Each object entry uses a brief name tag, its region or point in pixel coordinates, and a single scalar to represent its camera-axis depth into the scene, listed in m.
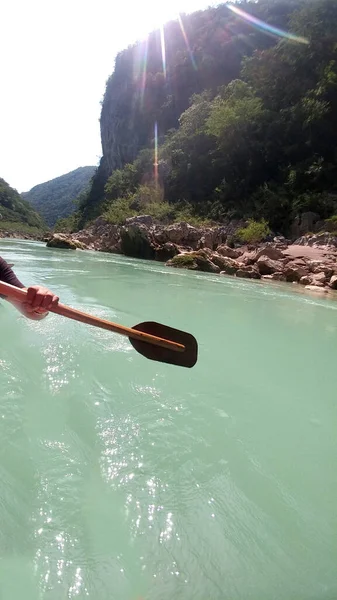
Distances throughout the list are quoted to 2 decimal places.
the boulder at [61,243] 23.64
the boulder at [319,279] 11.08
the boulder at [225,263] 13.40
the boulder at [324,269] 11.55
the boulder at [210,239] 16.97
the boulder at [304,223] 18.44
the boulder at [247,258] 14.36
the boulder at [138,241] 19.16
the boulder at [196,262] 13.86
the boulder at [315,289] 10.14
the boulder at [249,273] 12.63
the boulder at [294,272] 12.07
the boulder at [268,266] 13.02
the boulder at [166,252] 17.62
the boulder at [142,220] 21.30
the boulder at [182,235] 18.27
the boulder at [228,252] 15.80
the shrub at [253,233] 17.94
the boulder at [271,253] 14.18
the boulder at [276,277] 12.46
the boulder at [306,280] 11.43
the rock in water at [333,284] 10.57
